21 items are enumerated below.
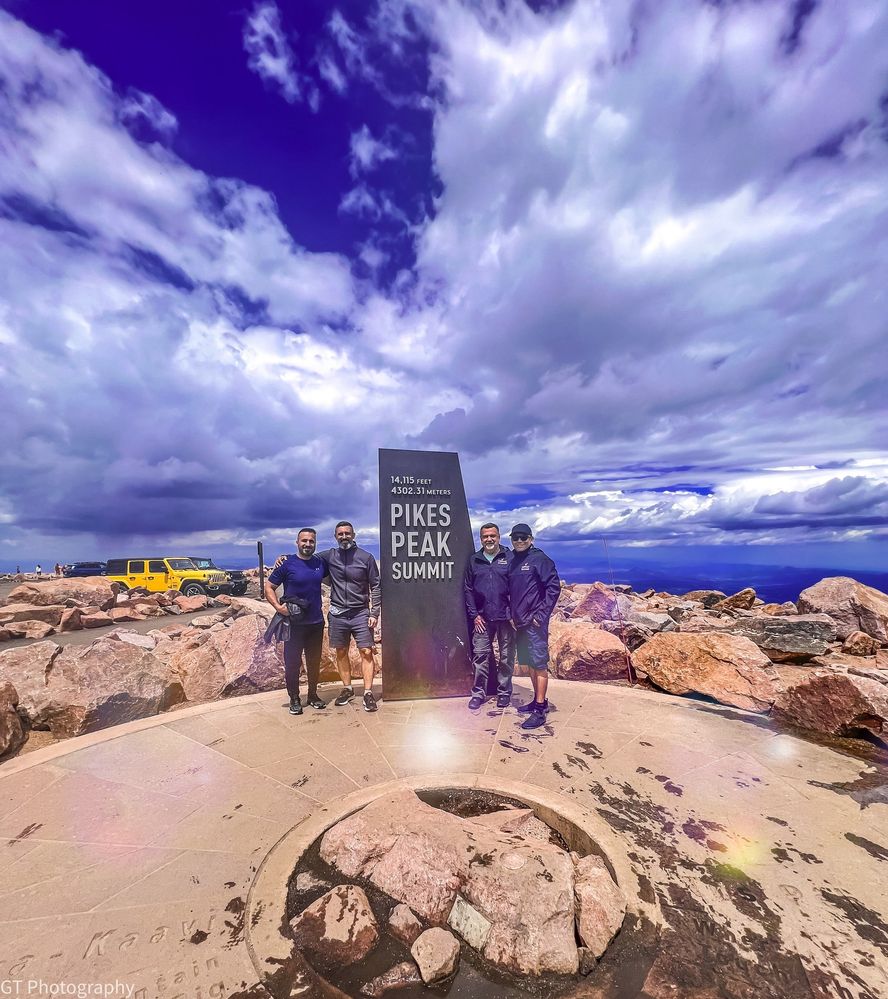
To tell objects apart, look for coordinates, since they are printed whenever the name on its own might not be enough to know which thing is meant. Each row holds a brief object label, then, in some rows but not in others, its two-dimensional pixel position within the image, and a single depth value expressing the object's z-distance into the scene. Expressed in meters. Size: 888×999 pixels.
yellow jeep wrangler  21.97
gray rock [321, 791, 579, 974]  2.03
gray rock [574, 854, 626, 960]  2.07
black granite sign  5.40
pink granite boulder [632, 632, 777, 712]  5.14
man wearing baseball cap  4.55
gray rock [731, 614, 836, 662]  6.56
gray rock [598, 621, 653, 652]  7.34
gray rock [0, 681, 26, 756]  4.29
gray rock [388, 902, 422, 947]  2.11
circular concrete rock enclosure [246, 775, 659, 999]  1.96
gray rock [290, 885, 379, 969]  2.03
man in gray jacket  5.01
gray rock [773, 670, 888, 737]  4.08
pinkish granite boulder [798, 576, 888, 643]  8.66
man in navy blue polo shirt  4.75
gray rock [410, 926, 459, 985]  1.92
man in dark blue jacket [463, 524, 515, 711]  5.00
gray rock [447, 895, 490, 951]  2.08
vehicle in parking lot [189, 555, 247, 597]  22.80
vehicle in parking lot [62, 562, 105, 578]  28.06
